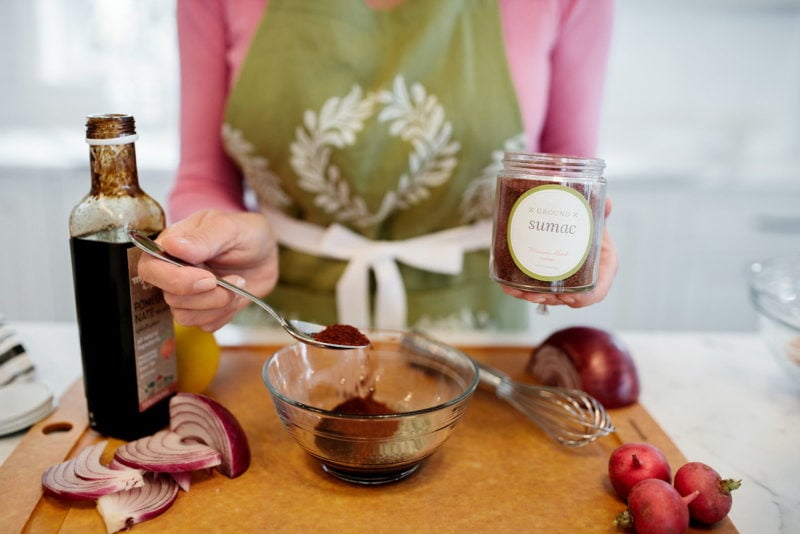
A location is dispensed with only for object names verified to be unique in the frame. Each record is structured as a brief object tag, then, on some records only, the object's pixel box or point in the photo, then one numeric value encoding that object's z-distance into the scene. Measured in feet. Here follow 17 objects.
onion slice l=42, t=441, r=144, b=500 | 1.96
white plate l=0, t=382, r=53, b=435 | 2.38
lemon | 2.57
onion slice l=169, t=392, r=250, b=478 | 2.16
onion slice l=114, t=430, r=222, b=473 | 2.04
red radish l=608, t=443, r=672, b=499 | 2.03
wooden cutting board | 1.95
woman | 3.10
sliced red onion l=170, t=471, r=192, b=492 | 2.07
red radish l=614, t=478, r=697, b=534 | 1.81
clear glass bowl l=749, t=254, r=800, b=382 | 2.73
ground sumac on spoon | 2.24
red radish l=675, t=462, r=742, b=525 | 1.92
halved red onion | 2.63
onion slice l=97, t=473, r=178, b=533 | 1.89
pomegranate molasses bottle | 2.12
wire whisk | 2.41
